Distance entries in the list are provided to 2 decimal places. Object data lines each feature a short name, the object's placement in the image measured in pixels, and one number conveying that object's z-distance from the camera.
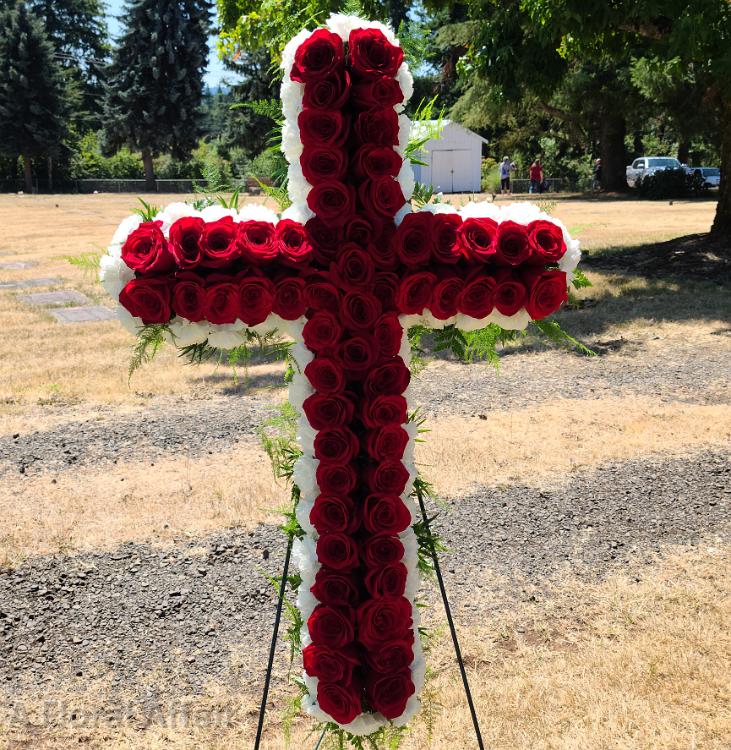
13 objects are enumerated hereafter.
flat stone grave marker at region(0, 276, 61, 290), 12.20
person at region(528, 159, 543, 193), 33.98
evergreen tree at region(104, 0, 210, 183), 44.59
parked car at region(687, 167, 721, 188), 36.00
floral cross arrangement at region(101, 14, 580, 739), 2.06
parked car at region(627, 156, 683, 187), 36.16
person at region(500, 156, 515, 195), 33.31
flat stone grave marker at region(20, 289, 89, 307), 10.84
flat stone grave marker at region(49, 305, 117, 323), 9.70
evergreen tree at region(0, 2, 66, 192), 42.72
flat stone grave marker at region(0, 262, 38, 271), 14.18
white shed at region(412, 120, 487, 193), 39.38
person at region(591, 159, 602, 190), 35.22
